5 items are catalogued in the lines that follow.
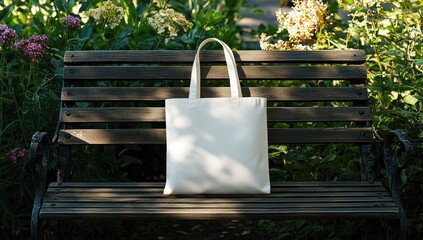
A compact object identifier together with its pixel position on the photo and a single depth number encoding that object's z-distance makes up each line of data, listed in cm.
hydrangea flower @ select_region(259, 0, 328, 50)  454
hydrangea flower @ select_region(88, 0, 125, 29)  438
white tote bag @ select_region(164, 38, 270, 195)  381
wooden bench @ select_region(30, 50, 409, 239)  396
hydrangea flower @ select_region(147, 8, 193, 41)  443
